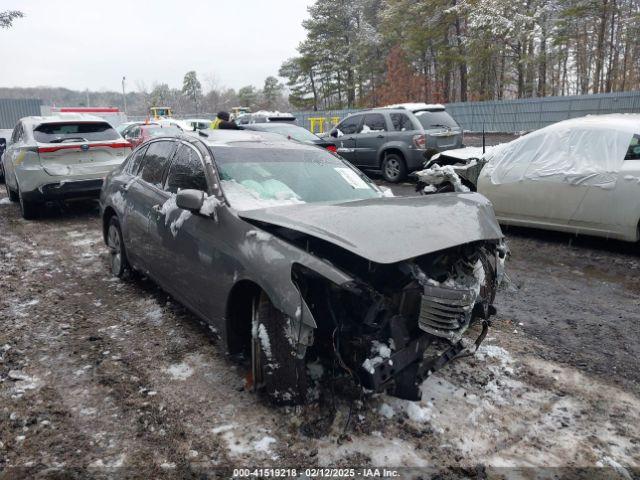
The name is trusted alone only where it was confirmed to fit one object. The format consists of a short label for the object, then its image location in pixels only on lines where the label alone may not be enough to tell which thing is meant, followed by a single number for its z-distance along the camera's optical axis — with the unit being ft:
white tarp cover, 19.16
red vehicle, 45.28
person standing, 32.19
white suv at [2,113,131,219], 26.43
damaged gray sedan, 8.72
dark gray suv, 36.08
